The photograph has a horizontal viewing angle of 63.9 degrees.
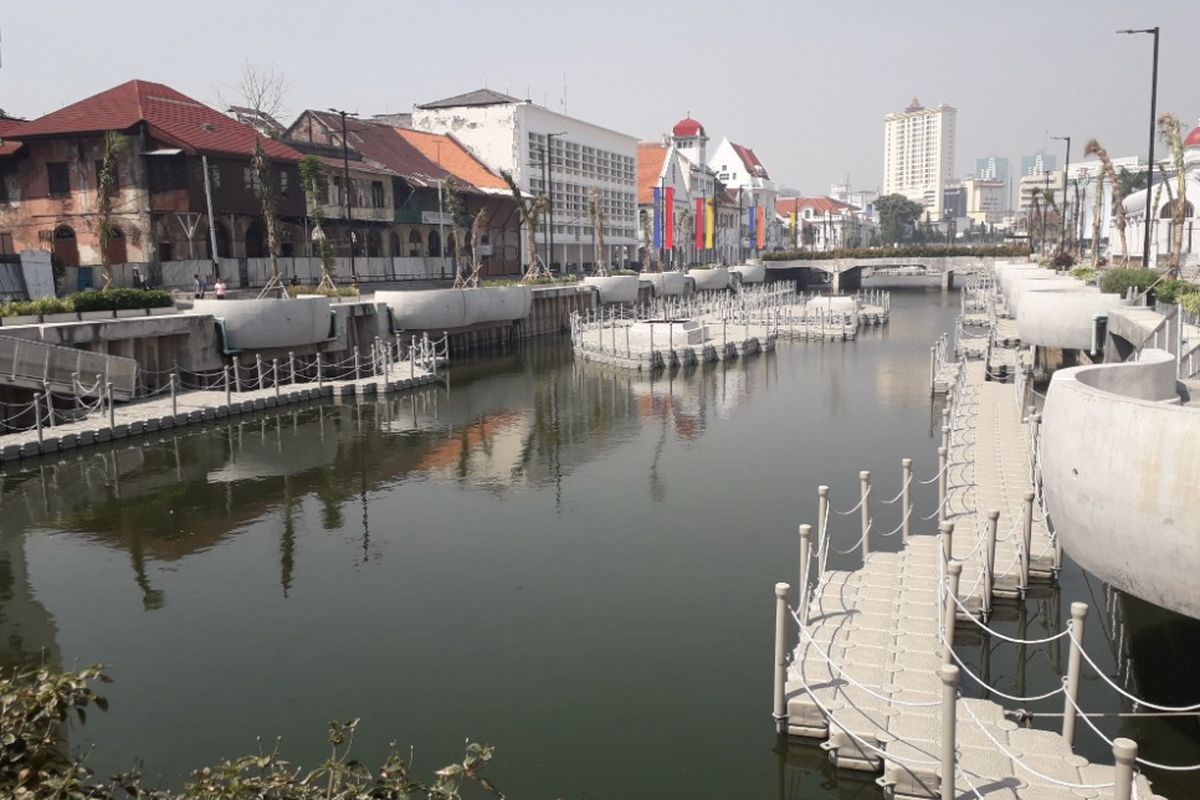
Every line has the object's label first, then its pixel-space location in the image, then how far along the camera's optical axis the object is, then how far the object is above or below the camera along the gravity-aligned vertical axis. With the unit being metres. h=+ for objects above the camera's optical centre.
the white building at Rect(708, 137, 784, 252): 170.12 +13.65
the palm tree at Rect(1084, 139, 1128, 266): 58.56 +4.00
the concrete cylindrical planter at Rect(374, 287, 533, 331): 48.66 -2.39
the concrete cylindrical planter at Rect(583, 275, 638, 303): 72.44 -2.23
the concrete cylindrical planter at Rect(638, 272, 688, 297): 83.38 -2.32
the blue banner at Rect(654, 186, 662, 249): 91.18 +2.88
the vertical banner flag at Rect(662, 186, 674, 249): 92.69 +3.32
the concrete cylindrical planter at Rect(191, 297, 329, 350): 38.09 -2.13
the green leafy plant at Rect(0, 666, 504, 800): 5.31 -2.82
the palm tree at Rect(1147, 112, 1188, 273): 39.69 +3.27
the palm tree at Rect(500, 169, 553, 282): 68.21 +3.15
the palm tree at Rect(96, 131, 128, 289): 39.19 +2.79
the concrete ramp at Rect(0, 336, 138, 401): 29.33 -3.01
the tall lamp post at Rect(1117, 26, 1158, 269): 37.59 +5.67
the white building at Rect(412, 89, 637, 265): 85.06 +9.98
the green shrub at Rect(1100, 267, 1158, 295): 32.09 -1.25
